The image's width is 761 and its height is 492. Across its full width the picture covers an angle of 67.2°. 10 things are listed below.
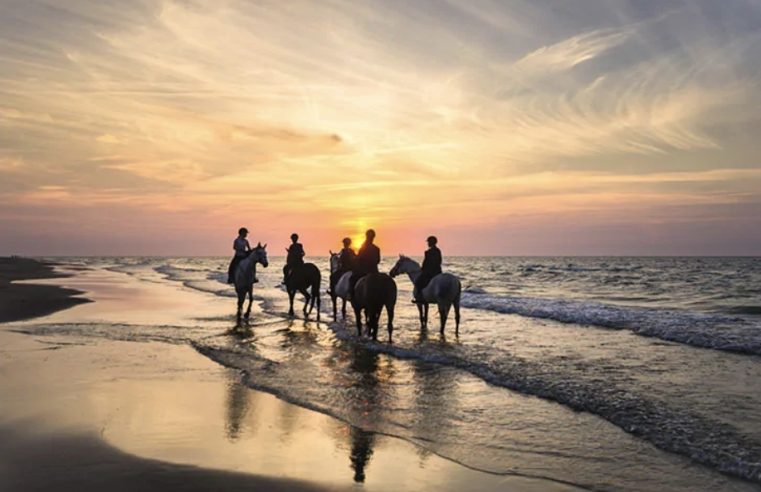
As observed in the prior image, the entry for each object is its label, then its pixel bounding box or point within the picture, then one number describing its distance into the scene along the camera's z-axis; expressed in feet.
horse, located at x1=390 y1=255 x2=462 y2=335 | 51.92
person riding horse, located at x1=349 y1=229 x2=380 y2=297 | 49.71
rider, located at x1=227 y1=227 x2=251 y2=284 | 58.95
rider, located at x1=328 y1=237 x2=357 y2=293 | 61.05
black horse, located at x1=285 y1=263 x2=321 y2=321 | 64.49
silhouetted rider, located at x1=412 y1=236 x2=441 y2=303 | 53.62
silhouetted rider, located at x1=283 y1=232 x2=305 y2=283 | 63.77
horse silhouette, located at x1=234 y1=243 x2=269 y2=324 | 60.18
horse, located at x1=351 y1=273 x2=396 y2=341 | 47.11
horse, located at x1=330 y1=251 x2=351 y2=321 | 59.98
